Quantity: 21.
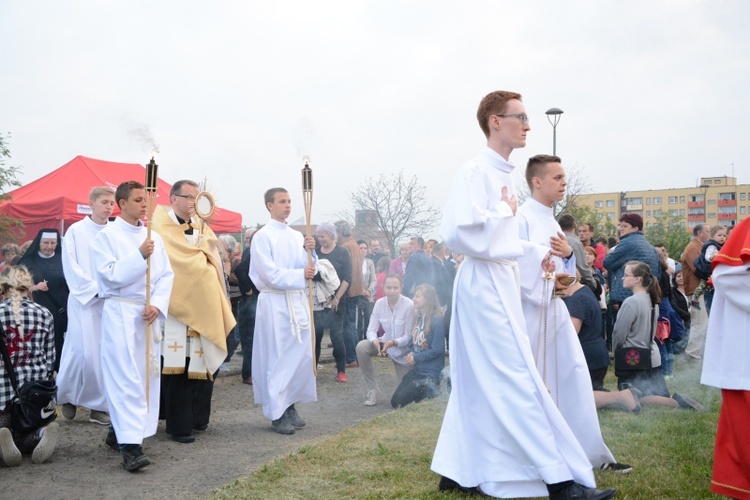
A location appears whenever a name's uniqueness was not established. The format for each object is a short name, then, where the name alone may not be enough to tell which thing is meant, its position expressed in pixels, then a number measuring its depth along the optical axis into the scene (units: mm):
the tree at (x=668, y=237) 41034
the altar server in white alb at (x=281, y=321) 7422
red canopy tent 12953
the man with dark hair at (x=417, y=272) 11547
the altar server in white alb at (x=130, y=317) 5852
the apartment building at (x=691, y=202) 107750
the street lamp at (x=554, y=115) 22438
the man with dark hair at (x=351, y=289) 11789
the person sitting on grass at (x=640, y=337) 8039
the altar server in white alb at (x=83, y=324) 7676
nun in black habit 9305
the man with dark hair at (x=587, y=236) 11789
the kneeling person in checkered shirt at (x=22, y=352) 6012
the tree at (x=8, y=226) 13062
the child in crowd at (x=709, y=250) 6954
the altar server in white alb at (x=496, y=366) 4219
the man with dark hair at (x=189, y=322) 6879
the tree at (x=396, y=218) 23781
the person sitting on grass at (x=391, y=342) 8805
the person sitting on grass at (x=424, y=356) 8422
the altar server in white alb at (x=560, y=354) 4949
